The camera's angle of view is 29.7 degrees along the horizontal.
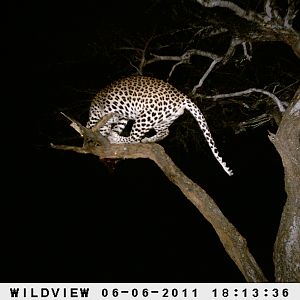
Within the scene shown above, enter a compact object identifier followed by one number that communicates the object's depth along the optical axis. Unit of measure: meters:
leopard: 6.70
